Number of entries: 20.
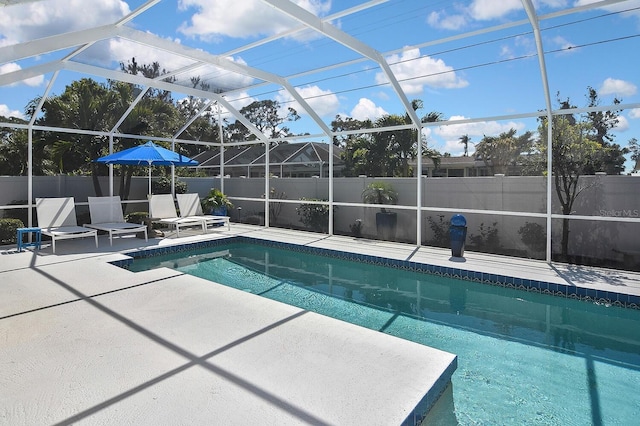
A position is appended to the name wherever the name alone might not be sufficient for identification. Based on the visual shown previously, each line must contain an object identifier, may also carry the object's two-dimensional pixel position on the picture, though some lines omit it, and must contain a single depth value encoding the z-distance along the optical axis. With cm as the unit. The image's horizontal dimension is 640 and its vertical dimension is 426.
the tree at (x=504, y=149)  770
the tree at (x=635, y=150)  648
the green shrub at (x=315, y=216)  1080
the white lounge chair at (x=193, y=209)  1075
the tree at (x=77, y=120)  935
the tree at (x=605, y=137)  671
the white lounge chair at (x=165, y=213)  996
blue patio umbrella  871
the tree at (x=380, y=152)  1048
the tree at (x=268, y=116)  1213
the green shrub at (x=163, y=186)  1216
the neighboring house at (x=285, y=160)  1173
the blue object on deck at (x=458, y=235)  760
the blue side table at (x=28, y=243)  785
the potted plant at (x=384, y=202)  952
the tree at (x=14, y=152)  1116
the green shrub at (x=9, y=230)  847
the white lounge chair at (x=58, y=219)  802
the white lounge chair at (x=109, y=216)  889
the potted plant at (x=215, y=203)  1170
